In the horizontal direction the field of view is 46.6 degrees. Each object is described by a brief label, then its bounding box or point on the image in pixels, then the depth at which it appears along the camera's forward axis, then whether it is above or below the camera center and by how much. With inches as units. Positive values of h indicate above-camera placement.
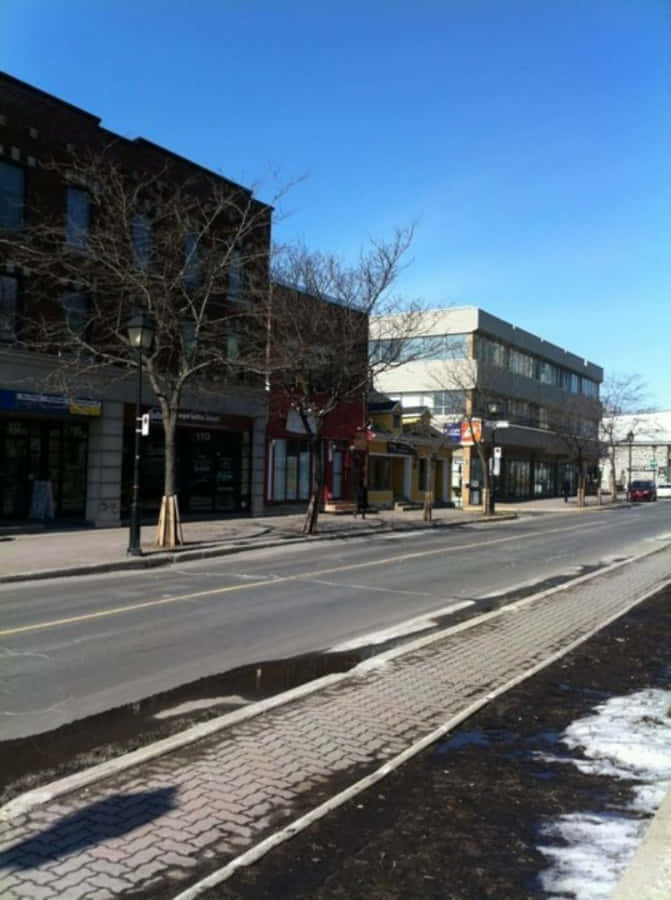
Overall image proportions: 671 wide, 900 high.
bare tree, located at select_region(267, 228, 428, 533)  853.8 +146.7
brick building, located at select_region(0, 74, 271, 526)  769.6 +84.8
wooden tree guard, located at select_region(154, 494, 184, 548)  683.4 -50.9
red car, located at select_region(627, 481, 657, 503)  2466.4 -37.2
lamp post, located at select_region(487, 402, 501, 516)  1279.5 +24.3
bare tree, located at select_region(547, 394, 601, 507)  2097.2 +146.5
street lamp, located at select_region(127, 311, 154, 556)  618.8 +93.7
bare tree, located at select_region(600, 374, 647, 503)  2314.2 +197.4
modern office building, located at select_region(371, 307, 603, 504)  1898.4 +212.7
